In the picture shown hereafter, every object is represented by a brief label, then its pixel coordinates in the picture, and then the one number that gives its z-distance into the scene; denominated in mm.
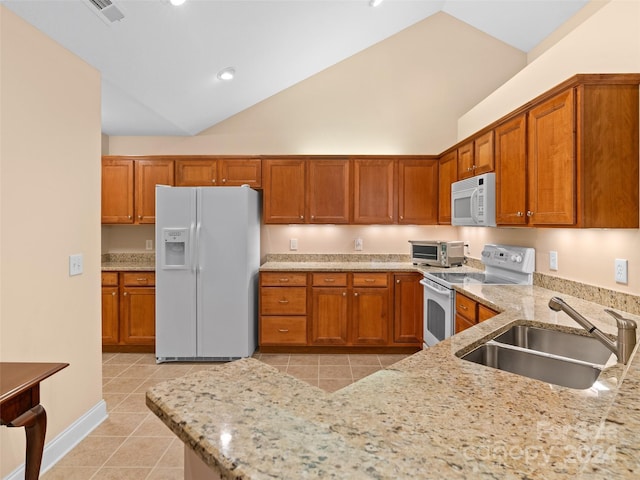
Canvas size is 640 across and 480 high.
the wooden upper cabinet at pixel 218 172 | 4059
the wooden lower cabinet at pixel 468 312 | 2293
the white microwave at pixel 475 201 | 2820
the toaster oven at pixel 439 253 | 3706
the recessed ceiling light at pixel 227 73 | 3223
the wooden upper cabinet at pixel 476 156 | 2877
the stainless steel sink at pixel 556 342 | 1607
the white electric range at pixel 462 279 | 2840
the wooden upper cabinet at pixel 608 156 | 1869
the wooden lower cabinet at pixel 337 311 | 3748
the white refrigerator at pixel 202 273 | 3543
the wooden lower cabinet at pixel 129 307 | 3775
